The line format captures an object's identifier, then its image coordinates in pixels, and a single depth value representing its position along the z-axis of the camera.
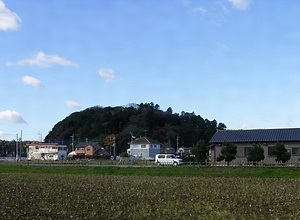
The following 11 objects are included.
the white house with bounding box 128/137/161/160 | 94.19
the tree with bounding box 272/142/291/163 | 44.97
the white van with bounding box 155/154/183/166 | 51.19
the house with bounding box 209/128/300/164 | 49.03
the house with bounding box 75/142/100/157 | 116.50
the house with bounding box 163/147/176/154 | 106.86
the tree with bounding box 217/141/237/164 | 47.06
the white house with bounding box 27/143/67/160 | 106.69
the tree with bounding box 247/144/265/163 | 45.22
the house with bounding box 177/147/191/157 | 109.69
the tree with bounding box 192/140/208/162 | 52.50
